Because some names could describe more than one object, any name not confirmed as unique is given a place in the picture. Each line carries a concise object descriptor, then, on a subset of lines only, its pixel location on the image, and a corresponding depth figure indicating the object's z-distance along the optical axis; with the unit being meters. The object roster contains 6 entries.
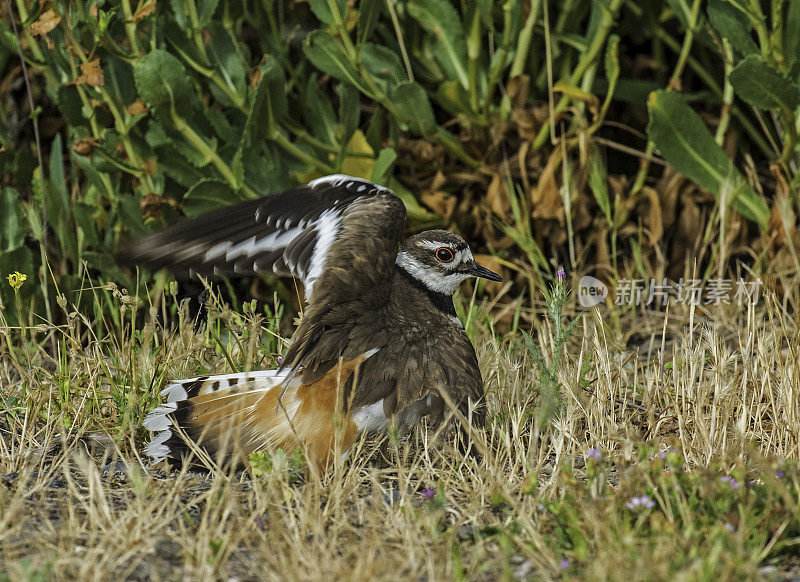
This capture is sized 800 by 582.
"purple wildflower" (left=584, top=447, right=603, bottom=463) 6.45
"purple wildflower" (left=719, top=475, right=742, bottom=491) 5.91
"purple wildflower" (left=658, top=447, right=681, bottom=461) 7.01
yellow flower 8.53
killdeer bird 7.47
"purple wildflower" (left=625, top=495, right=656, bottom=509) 5.84
